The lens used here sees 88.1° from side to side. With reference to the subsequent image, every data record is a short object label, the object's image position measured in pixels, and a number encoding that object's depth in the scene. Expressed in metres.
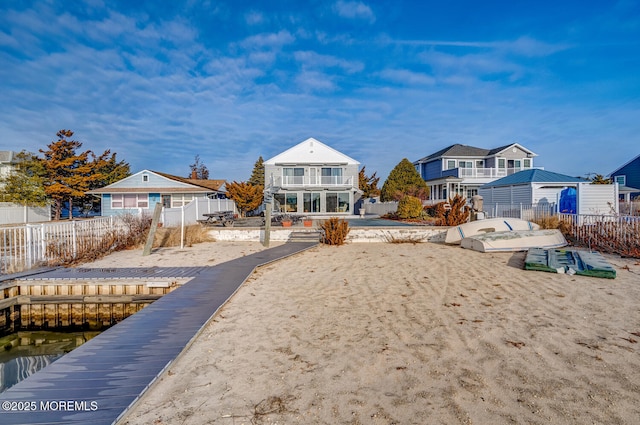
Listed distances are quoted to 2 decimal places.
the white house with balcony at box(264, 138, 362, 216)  30.89
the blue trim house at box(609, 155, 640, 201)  31.89
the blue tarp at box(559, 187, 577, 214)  18.43
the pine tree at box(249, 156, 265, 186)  61.06
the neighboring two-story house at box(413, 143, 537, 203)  34.44
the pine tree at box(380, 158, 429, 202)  32.09
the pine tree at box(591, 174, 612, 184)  30.83
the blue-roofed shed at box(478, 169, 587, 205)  21.33
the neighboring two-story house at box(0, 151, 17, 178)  31.91
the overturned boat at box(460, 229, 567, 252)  10.84
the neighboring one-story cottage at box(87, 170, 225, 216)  28.41
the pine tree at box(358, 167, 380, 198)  45.16
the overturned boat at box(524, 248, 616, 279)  7.36
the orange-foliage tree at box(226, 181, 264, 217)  27.52
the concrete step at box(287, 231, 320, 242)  13.46
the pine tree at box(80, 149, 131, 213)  32.44
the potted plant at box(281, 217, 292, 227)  16.76
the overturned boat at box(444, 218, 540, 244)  12.38
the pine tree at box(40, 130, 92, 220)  29.62
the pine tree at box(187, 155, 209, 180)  69.97
